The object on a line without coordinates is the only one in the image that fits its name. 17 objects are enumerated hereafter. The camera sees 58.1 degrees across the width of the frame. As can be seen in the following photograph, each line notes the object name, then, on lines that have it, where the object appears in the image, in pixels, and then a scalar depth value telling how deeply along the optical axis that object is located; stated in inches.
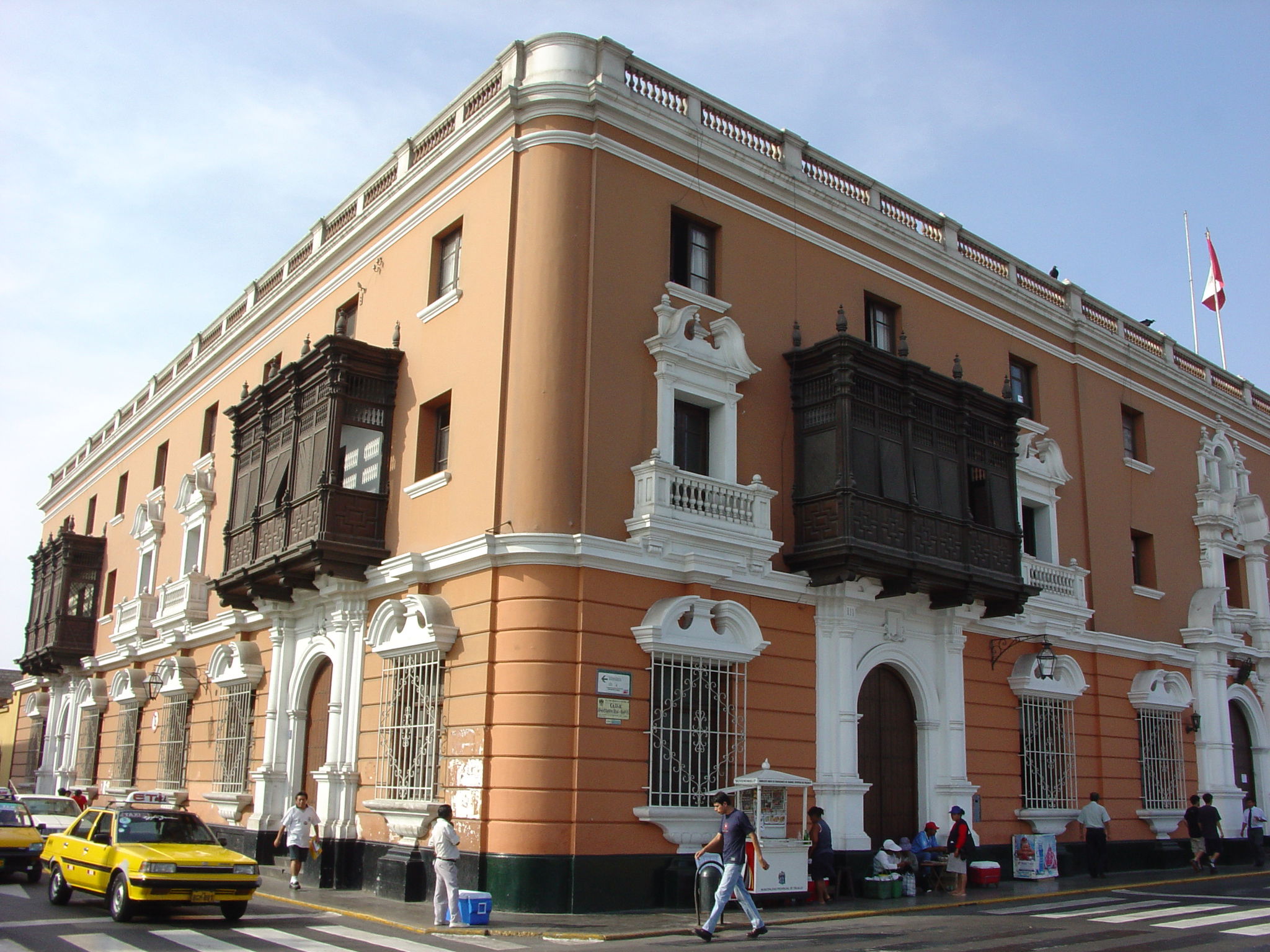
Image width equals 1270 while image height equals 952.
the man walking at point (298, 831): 678.5
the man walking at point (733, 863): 500.4
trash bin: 537.3
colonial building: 624.4
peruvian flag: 1216.8
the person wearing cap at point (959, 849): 713.6
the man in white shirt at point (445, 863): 538.9
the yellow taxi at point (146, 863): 535.2
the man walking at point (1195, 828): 922.7
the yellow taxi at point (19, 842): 705.6
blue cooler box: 535.2
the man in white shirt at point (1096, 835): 840.9
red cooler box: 754.2
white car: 851.4
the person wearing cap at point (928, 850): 724.0
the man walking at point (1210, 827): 894.4
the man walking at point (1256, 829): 973.2
